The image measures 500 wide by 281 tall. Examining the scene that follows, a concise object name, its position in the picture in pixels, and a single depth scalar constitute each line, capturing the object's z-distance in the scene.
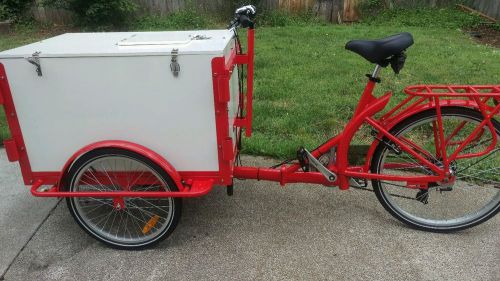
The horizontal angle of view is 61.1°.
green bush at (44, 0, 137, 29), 8.36
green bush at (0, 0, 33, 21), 9.41
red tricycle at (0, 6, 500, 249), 2.37
